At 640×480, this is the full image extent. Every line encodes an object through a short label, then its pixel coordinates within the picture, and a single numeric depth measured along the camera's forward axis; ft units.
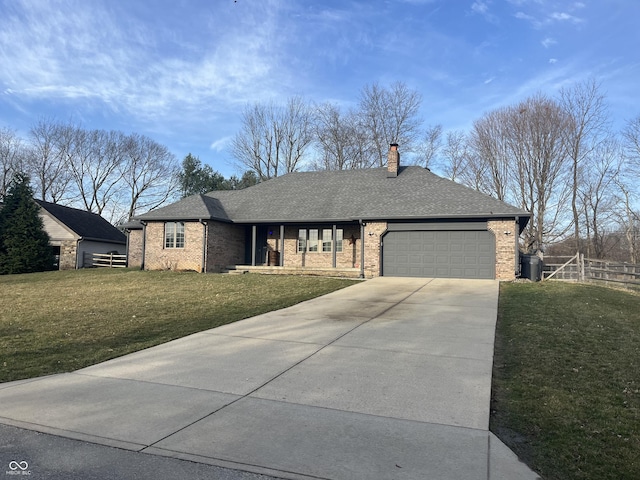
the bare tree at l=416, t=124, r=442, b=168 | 124.98
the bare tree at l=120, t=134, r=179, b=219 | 159.94
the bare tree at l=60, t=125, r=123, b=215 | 150.69
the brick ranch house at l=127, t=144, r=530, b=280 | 59.41
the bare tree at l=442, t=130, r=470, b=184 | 121.60
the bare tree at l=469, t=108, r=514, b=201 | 112.88
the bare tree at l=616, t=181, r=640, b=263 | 117.50
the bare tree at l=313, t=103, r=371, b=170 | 126.41
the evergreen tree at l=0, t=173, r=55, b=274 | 84.23
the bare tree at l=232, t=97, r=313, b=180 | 136.46
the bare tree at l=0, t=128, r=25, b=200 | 134.00
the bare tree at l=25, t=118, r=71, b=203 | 142.36
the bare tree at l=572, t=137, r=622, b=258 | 111.96
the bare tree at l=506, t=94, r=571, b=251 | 104.99
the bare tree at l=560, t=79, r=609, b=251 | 103.86
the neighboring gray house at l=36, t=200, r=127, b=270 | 96.12
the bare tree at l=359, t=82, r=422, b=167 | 122.42
